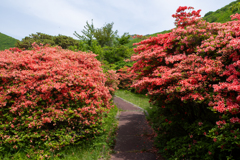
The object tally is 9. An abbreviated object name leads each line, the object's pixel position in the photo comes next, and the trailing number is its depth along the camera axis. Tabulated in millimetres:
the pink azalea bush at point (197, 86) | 2877
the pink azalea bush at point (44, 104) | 4094
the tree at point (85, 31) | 18205
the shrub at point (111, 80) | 8779
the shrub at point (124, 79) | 21031
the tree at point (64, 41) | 30627
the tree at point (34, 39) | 25939
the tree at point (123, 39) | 26806
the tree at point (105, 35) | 23738
